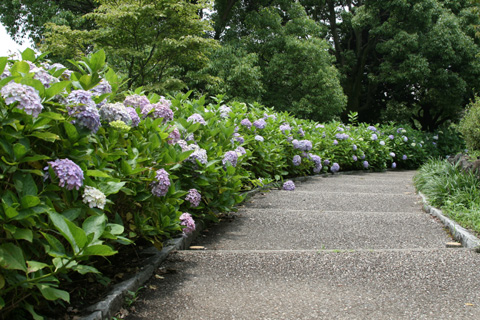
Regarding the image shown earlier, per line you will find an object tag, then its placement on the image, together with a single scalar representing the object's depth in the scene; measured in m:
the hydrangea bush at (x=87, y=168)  1.65
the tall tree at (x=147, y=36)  12.73
